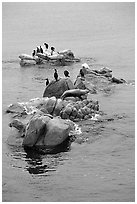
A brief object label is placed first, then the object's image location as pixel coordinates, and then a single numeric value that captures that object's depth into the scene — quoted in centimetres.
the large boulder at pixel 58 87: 3931
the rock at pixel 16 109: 3659
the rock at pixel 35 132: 2884
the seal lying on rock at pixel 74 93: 3743
